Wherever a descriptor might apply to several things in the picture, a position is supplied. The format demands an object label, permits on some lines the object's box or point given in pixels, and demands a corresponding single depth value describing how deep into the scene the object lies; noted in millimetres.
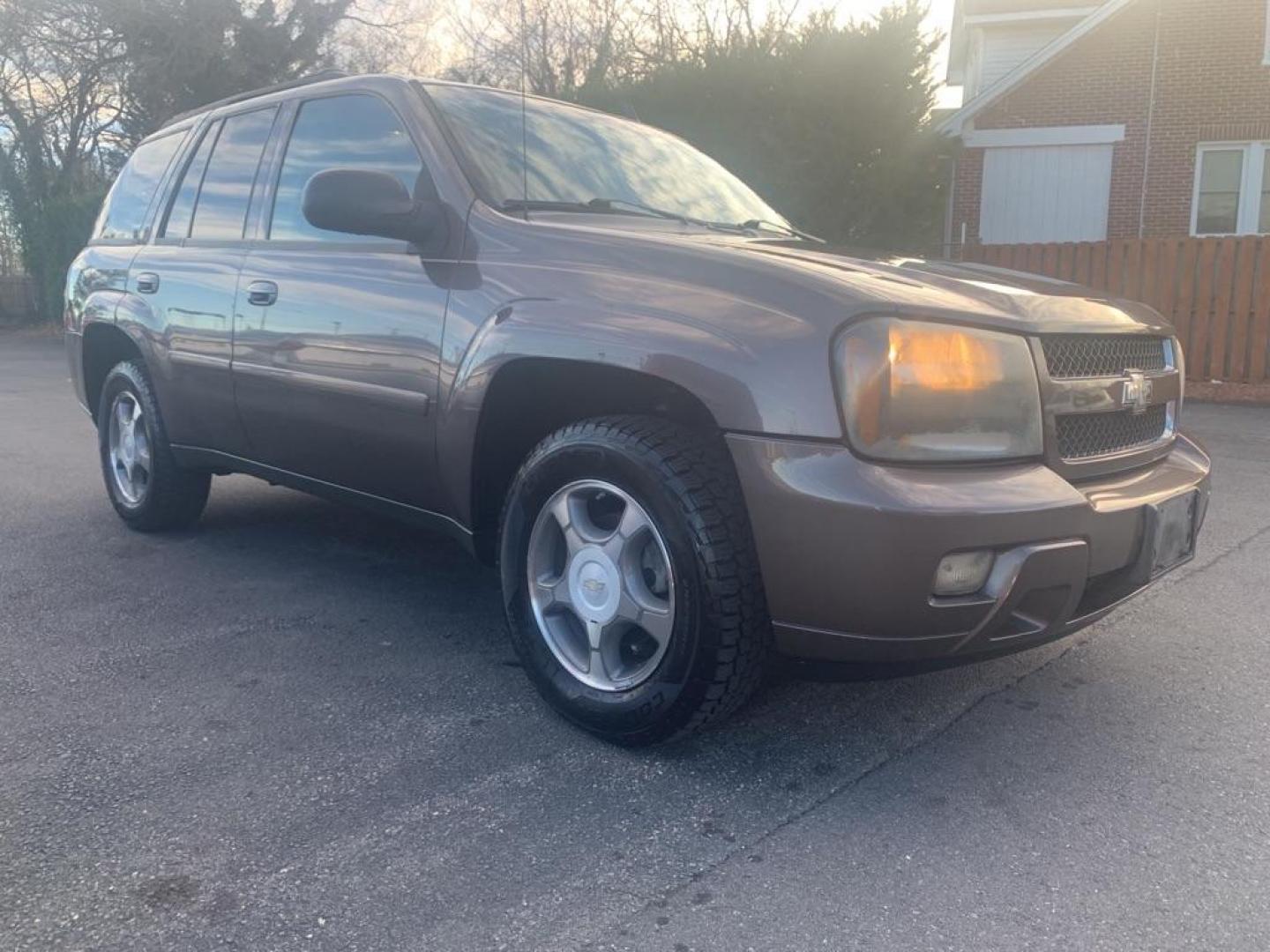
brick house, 17750
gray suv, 2453
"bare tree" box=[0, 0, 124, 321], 22828
